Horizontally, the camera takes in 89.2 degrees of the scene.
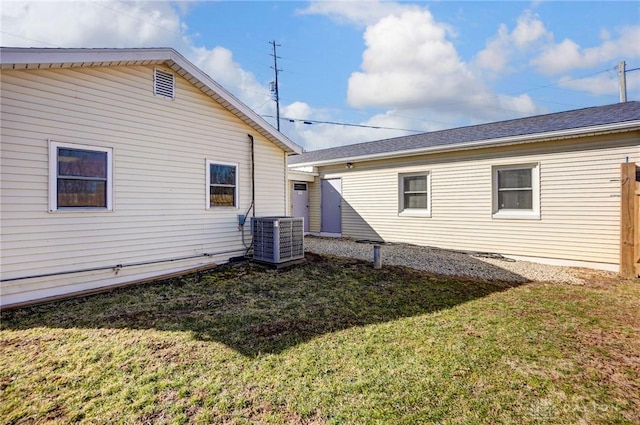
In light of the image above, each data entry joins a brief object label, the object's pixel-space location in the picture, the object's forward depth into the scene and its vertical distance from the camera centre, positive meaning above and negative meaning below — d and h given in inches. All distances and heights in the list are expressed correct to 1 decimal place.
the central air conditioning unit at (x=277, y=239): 279.7 -23.1
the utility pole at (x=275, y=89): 956.6 +374.1
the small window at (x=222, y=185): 288.6 +26.4
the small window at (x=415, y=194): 394.9 +23.9
